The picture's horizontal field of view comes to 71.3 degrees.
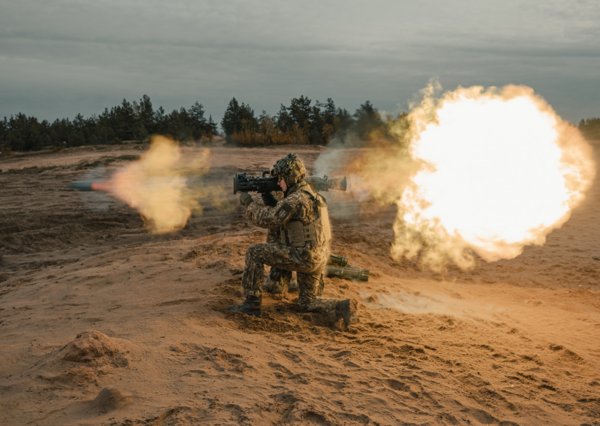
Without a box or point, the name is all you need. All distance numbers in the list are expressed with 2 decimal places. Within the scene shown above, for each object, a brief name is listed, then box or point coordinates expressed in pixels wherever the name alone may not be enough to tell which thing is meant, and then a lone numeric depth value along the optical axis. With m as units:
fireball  7.79
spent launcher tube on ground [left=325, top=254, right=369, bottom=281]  7.13
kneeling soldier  5.09
